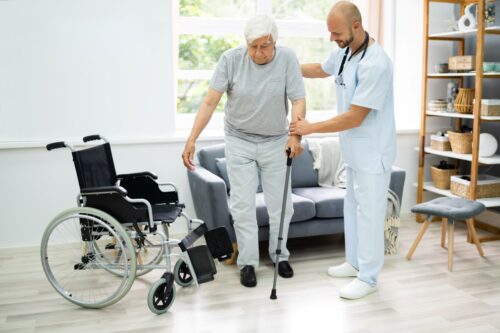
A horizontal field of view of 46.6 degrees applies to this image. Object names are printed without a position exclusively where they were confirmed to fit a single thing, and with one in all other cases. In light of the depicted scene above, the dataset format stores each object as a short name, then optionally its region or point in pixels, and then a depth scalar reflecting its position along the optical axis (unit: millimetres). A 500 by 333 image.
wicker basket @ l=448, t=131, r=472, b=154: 4059
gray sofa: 3389
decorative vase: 3970
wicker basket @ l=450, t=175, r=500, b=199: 3955
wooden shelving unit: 3773
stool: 3359
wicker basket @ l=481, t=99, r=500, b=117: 3805
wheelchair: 2713
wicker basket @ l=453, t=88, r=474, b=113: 4059
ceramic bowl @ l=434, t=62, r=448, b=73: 4320
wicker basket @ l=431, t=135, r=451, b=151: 4297
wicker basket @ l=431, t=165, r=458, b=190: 4336
